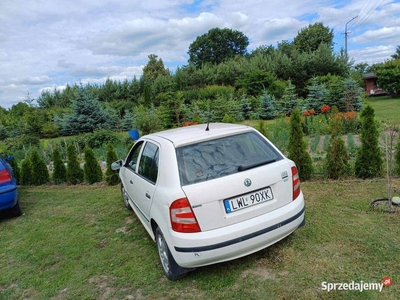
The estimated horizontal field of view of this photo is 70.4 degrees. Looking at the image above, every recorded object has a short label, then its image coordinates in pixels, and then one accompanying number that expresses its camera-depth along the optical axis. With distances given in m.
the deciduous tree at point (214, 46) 51.44
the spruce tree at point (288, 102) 15.77
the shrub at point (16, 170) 7.78
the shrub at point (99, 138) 11.71
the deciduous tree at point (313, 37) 34.59
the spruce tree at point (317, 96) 14.88
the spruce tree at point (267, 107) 16.41
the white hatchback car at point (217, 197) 2.45
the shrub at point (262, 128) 6.50
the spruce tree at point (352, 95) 13.39
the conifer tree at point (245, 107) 17.39
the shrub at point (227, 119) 8.85
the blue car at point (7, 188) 4.73
